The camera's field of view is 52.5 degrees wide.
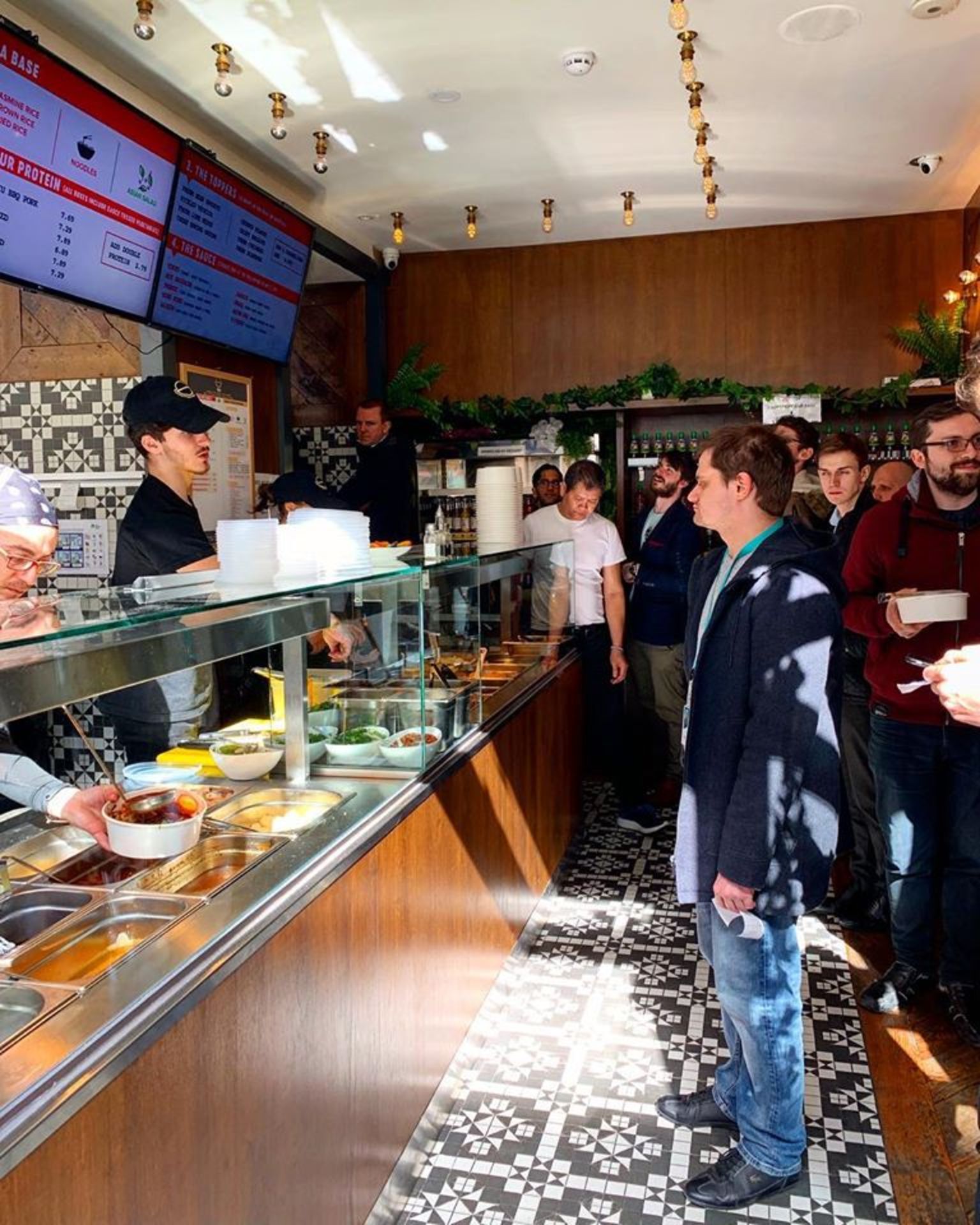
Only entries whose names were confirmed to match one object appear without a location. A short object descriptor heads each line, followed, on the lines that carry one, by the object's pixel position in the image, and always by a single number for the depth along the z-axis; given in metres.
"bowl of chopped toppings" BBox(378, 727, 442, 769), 2.57
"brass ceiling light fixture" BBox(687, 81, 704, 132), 4.05
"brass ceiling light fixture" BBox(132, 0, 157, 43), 3.35
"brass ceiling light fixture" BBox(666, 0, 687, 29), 3.28
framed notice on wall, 4.89
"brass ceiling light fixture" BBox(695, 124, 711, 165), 4.43
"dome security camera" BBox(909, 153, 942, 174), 5.13
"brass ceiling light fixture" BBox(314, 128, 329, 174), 4.62
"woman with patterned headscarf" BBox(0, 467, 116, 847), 1.89
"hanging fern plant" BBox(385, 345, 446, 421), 6.45
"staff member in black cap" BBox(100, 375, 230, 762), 2.86
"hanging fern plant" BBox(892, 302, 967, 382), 5.88
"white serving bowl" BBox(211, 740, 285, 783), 2.35
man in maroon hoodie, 3.05
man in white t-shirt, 5.03
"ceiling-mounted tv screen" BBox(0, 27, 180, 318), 3.36
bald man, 4.20
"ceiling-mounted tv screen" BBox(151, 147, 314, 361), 4.31
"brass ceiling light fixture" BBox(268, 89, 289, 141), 4.16
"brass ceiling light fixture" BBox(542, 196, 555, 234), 5.71
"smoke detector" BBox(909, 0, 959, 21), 3.55
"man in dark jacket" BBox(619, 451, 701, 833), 5.30
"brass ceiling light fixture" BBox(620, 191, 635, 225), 5.61
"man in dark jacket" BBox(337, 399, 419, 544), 5.92
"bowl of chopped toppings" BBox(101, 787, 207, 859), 1.83
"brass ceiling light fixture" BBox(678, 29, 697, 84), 3.70
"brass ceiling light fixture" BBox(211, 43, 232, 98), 3.72
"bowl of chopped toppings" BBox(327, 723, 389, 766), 2.52
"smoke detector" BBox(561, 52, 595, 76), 3.92
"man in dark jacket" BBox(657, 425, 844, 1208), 2.15
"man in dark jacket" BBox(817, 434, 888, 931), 3.86
